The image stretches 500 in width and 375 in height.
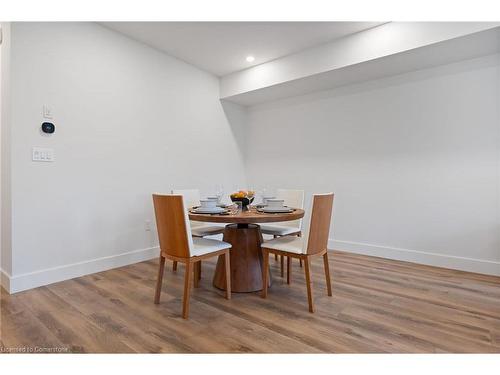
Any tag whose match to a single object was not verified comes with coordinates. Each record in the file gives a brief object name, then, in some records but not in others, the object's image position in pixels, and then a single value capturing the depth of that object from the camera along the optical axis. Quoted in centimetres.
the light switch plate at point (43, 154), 244
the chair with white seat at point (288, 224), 279
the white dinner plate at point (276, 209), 229
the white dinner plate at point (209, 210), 224
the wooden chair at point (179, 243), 192
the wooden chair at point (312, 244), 200
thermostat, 247
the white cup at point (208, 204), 235
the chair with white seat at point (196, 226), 277
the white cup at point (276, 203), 244
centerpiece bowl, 256
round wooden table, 240
